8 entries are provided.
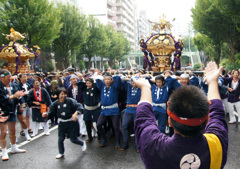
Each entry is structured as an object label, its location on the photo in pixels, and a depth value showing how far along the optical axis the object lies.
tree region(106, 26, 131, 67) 36.81
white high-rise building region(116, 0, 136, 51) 60.09
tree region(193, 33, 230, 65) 21.19
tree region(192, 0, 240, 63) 15.89
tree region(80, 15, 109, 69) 29.05
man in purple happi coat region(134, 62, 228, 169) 1.28
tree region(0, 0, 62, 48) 15.19
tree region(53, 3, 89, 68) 22.53
